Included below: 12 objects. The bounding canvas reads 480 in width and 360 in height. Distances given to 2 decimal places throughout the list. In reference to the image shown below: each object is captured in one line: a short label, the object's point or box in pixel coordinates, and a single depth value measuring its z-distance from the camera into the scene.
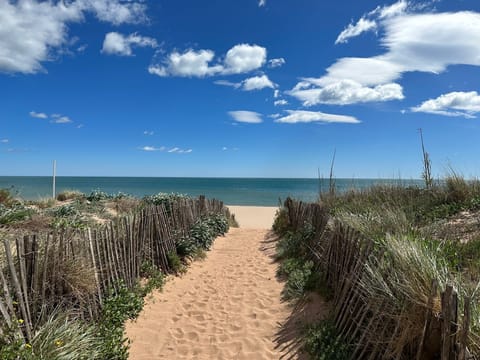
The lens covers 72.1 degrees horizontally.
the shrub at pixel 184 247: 7.05
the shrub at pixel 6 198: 9.05
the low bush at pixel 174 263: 6.43
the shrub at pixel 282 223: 10.79
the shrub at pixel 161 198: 11.15
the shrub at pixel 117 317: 3.40
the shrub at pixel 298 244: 7.05
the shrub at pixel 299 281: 5.23
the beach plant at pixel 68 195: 14.41
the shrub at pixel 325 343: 3.31
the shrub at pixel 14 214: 6.52
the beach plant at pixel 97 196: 12.70
